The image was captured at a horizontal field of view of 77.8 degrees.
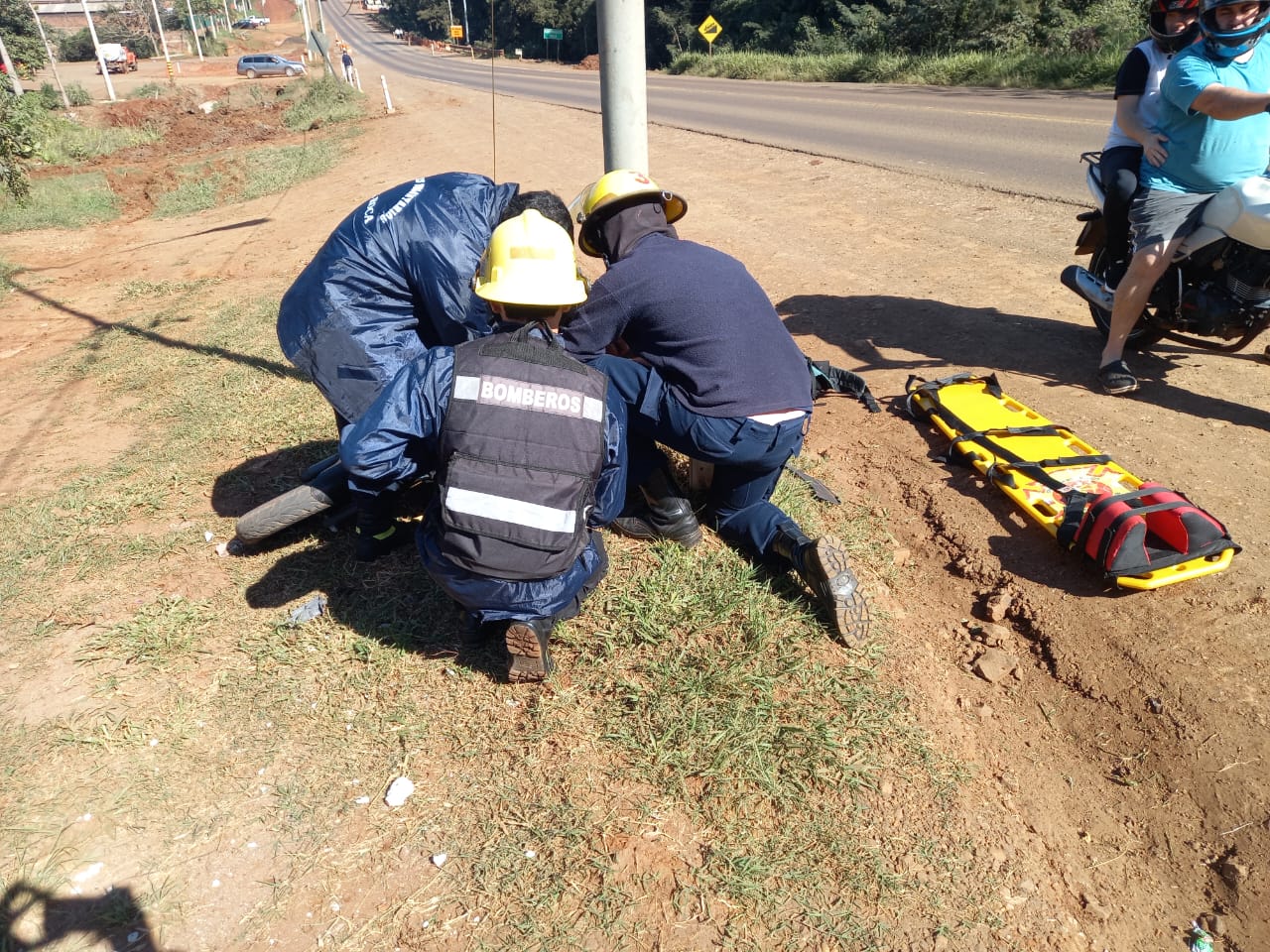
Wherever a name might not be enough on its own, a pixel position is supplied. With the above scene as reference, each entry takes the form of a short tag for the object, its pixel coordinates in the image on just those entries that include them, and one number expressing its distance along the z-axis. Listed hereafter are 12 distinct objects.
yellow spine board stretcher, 2.97
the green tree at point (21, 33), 37.34
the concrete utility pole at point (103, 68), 29.66
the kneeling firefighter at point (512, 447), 2.41
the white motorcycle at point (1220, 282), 3.78
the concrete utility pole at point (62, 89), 26.75
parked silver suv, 39.91
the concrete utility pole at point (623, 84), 3.76
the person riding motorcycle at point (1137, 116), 4.11
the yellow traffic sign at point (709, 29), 32.56
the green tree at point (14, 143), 9.12
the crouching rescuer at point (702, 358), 2.93
